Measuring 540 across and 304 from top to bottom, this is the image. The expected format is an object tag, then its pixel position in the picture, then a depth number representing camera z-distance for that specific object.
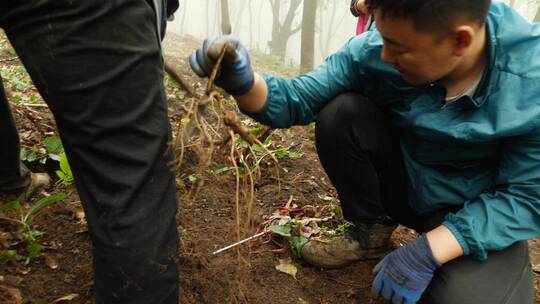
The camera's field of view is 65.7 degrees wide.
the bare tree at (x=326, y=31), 27.80
